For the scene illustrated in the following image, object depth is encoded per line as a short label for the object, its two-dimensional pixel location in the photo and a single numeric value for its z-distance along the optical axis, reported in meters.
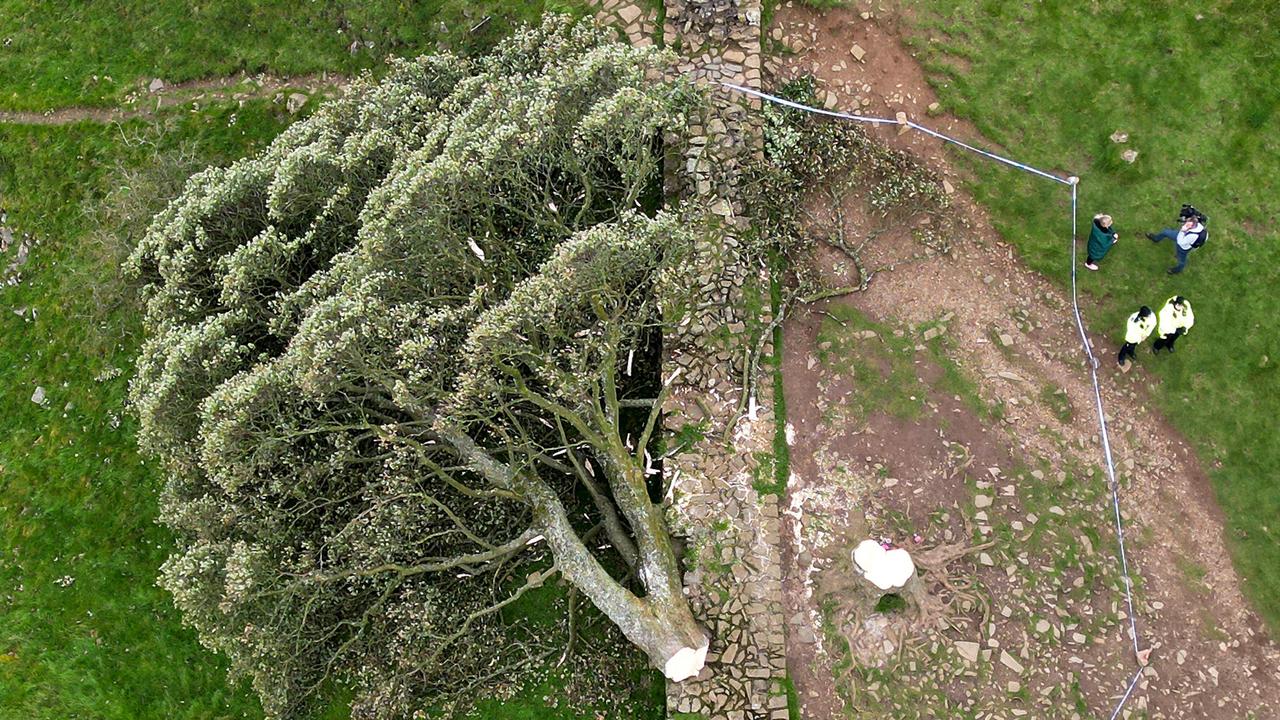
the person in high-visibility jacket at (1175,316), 17.52
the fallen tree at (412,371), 14.69
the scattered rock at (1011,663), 16.69
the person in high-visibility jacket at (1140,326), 17.53
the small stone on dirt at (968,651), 16.78
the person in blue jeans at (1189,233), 17.80
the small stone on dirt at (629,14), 21.08
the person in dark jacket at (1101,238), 18.11
